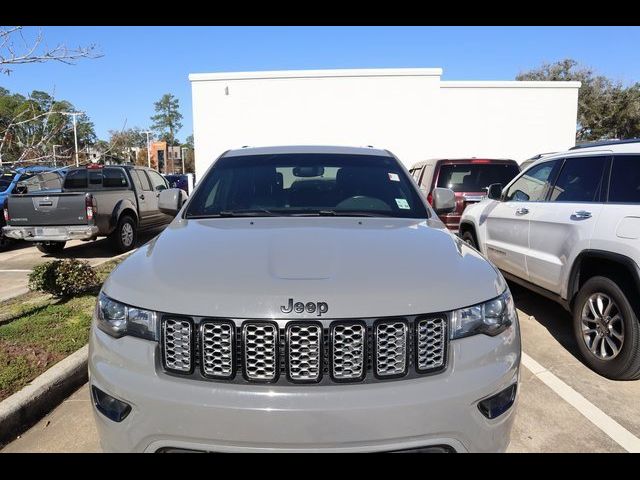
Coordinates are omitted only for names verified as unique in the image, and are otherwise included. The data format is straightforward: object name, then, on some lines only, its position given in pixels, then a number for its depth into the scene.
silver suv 1.84
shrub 5.20
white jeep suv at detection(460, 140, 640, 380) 3.60
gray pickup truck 8.77
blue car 10.44
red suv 8.05
